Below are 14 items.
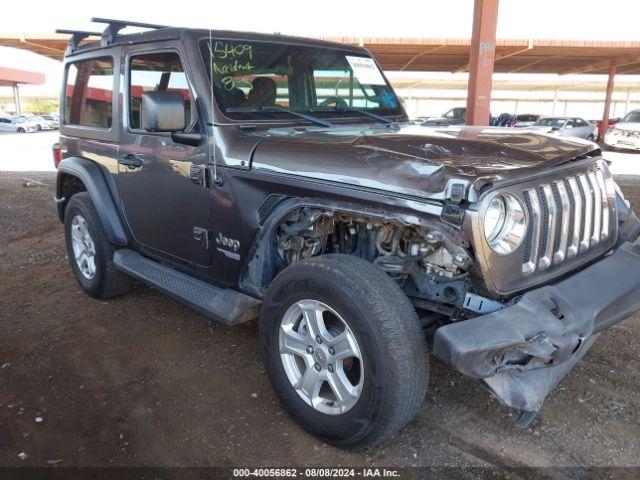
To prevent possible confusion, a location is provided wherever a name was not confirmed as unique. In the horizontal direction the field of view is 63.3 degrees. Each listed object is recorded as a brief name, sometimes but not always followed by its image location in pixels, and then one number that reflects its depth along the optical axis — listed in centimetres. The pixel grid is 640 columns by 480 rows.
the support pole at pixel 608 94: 2405
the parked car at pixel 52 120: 4111
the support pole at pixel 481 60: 1059
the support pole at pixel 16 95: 4740
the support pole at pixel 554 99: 4813
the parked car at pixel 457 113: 2424
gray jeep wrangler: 215
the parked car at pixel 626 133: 1758
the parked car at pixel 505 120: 2319
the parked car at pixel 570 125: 2089
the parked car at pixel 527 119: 2344
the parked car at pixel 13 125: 3556
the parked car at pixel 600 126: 2592
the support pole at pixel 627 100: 4738
